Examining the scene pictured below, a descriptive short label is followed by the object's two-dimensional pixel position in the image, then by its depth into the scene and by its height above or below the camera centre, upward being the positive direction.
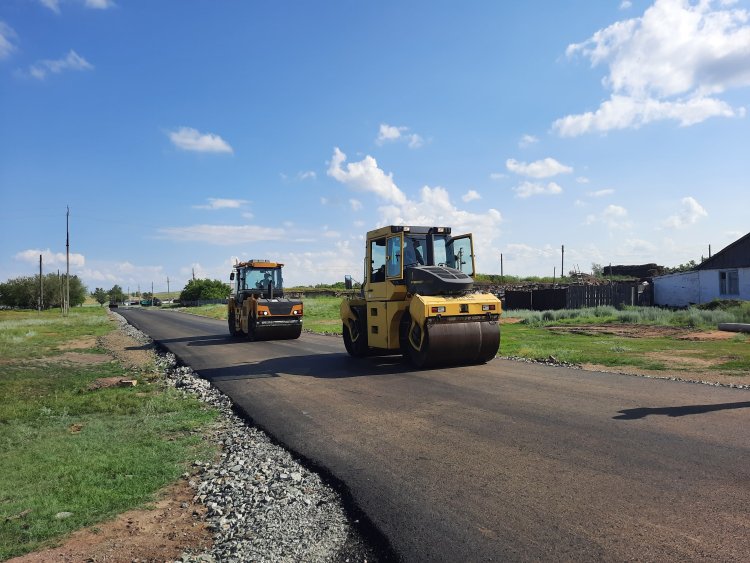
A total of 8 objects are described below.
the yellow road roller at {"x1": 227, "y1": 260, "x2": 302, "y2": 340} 20.55 -0.25
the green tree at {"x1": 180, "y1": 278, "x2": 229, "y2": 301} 100.25 +1.79
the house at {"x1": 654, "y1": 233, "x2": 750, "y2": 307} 31.14 +0.82
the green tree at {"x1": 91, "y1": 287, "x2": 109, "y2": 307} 167.75 +1.43
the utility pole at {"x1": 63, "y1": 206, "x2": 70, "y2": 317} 58.52 +5.65
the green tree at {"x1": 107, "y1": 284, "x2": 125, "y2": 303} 166.88 +2.05
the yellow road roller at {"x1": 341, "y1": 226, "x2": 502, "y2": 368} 11.30 -0.11
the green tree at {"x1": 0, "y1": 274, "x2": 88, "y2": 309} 97.94 +1.60
